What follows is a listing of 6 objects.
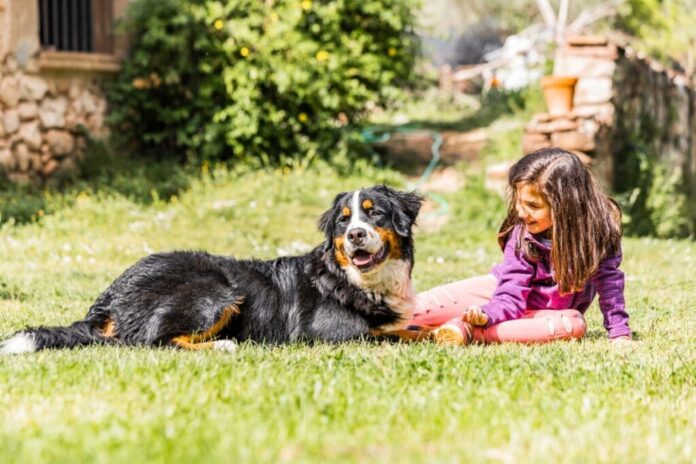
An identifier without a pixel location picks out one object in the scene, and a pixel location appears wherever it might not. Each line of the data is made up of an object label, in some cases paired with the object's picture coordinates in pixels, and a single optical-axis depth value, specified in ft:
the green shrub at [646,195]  40.75
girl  16.34
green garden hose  39.13
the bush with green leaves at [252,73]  39.73
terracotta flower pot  38.14
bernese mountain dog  15.96
